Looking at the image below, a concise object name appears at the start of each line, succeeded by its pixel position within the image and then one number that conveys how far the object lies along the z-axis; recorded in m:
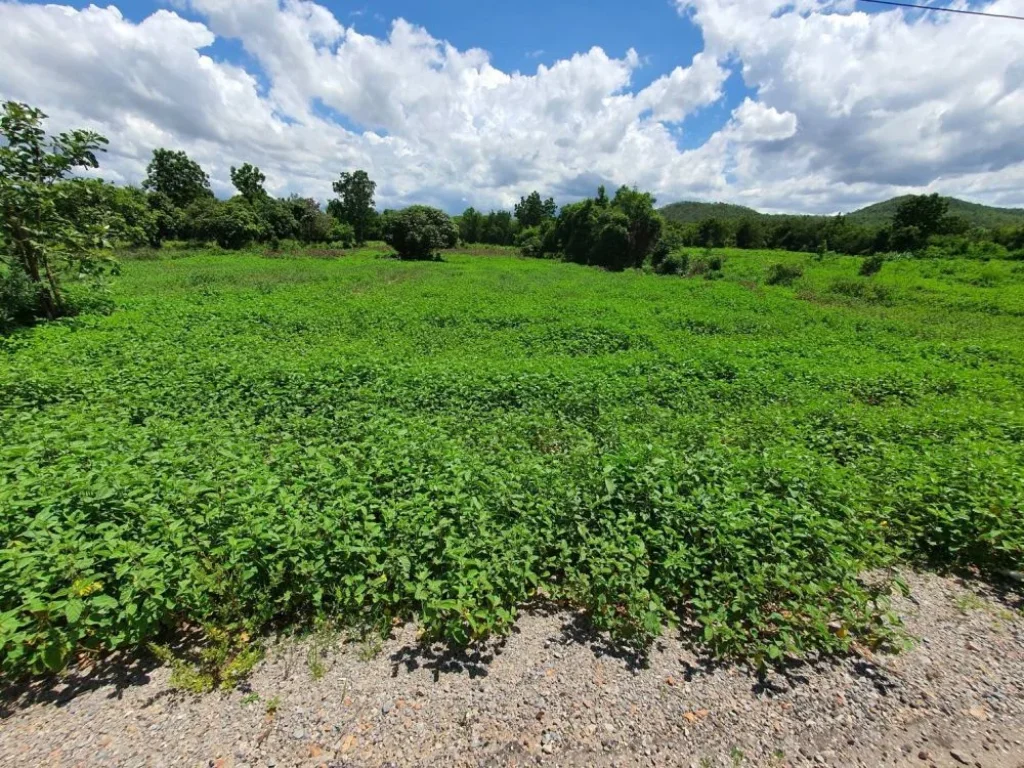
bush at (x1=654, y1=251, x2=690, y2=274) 34.47
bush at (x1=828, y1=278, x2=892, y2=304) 21.89
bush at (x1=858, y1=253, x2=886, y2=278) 28.78
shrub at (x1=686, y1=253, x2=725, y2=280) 32.22
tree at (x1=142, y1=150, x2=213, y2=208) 54.66
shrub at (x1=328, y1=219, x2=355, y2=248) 47.47
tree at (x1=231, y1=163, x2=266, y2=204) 58.62
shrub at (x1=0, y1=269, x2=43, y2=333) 10.26
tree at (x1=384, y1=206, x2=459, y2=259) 34.91
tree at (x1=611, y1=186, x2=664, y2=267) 39.94
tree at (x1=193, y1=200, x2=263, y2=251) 38.31
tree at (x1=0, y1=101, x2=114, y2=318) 10.25
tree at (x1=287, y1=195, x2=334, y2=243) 47.38
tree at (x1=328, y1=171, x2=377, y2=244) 62.59
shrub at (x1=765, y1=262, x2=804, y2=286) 27.37
